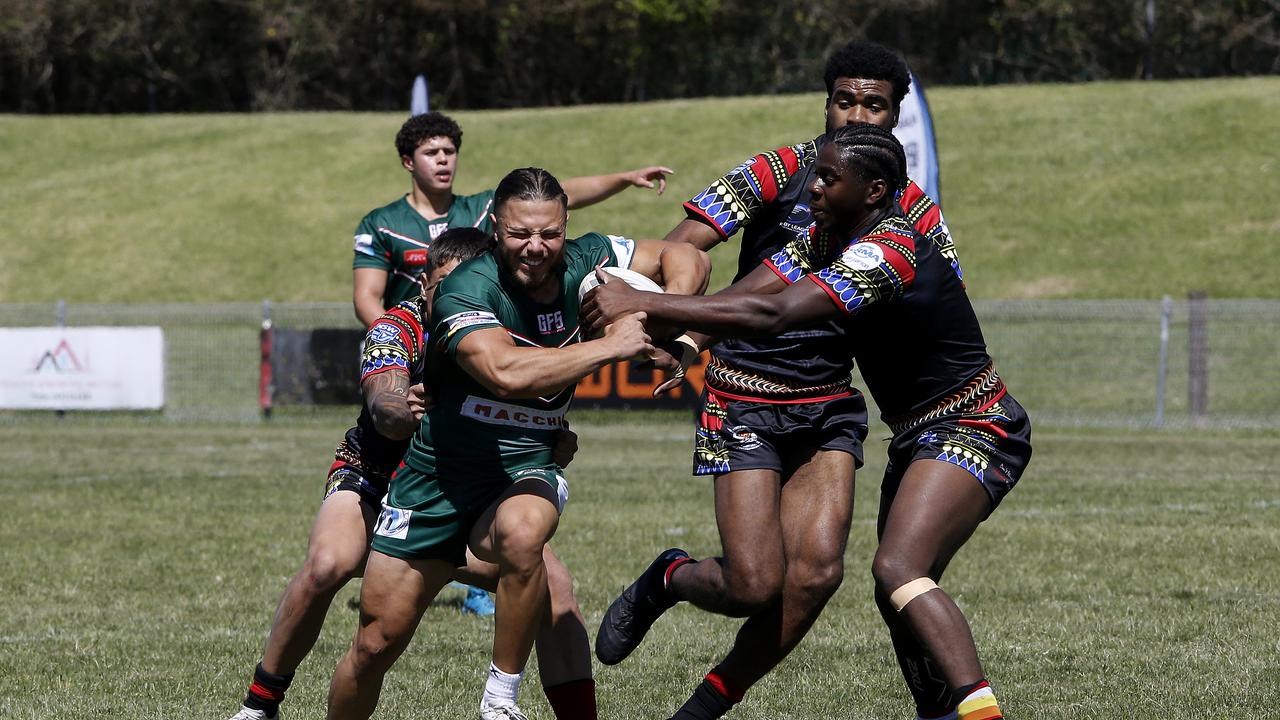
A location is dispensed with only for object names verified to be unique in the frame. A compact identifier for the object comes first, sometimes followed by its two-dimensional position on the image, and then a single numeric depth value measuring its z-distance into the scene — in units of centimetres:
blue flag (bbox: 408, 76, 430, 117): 2925
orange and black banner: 3678
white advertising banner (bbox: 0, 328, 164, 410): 3787
